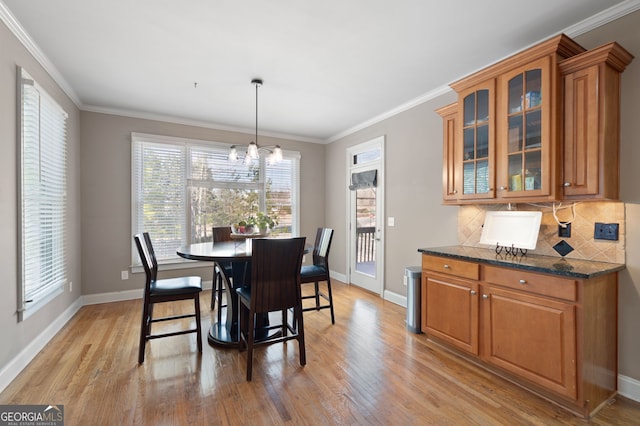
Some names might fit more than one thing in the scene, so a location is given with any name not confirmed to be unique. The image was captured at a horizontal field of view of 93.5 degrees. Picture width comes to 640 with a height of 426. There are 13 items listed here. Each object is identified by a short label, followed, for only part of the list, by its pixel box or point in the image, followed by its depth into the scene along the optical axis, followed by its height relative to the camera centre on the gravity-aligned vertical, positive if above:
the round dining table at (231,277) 2.50 -0.67
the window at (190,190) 4.38 +0.34
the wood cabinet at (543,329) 1.86 -0.82
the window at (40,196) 2.46 +0.14
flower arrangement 3.32 -0.12
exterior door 4.47 -0.05
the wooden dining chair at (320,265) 3.27 -0.64
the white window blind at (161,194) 4.34 +0.25
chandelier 3.29 +0.67
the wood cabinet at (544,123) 2.03 +0.67
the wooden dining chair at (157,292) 2.50 -0.69
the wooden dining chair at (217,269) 3.34 -0.66
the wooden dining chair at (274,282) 2.29 -0.56
